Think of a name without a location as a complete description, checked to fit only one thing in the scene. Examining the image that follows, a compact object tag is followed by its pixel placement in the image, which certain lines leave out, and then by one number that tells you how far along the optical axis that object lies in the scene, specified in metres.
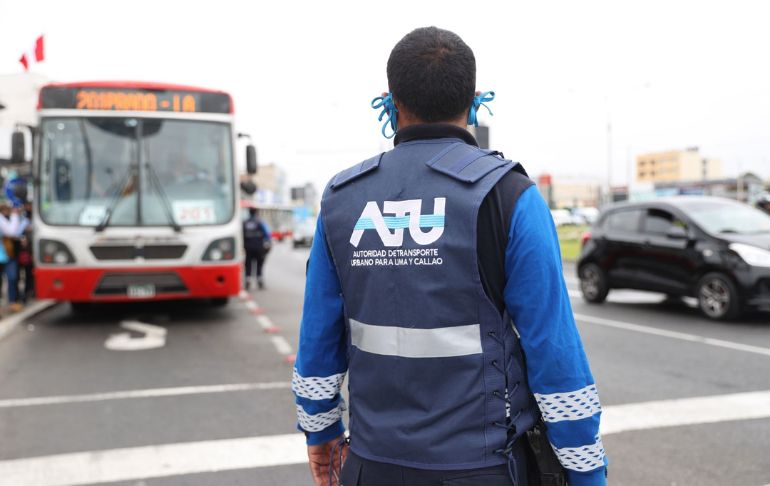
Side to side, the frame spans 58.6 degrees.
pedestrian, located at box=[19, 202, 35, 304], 11.38
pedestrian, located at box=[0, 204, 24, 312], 10.74
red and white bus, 9.22
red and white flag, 16.84
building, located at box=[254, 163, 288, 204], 138.38
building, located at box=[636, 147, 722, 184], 153.88
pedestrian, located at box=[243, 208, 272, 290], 14.92
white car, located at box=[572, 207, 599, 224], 11.92
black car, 9.10
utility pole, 42.91
